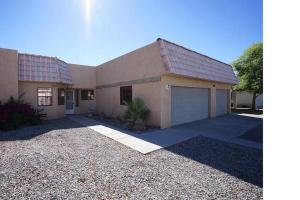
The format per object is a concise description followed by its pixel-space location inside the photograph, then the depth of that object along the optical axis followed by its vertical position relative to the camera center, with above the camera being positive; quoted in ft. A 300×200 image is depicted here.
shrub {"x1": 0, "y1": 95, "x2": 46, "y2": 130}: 33.63 -3.38
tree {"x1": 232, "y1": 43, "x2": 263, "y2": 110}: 69.15 +12.43
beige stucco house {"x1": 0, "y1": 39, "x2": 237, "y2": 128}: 34.58 +4.12
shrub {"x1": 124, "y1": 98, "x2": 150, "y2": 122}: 35.01 -2.29
